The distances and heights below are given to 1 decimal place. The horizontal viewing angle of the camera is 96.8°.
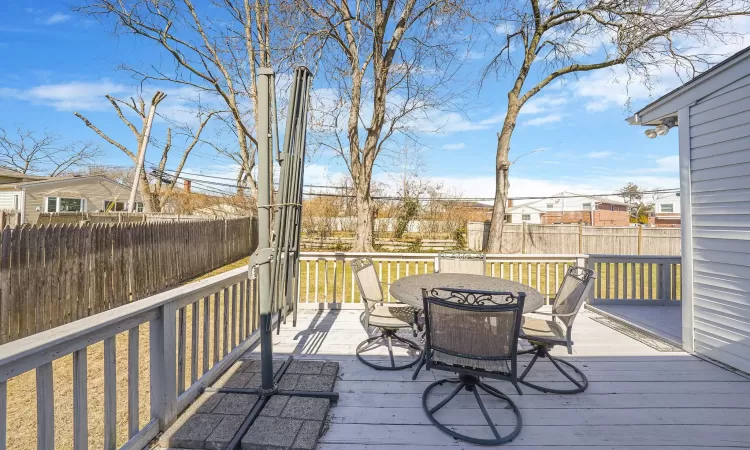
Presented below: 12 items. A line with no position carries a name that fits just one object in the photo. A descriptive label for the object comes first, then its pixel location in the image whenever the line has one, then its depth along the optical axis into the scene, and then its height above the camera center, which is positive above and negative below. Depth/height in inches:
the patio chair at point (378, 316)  106.1 -30.1
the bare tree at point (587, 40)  261.9 +178.0
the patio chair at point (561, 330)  91.7 -30.7
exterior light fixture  146.8 +47.2
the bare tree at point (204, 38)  305.4 +186.7
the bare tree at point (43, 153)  820.0 +184.8
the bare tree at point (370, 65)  300.7 +161.9
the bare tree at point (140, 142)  532.3 +150.7
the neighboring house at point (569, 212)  1045.2 +52.9
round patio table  97.7 -19.9
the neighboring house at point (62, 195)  519.5 +55.1
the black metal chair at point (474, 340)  71.4 -25.2
